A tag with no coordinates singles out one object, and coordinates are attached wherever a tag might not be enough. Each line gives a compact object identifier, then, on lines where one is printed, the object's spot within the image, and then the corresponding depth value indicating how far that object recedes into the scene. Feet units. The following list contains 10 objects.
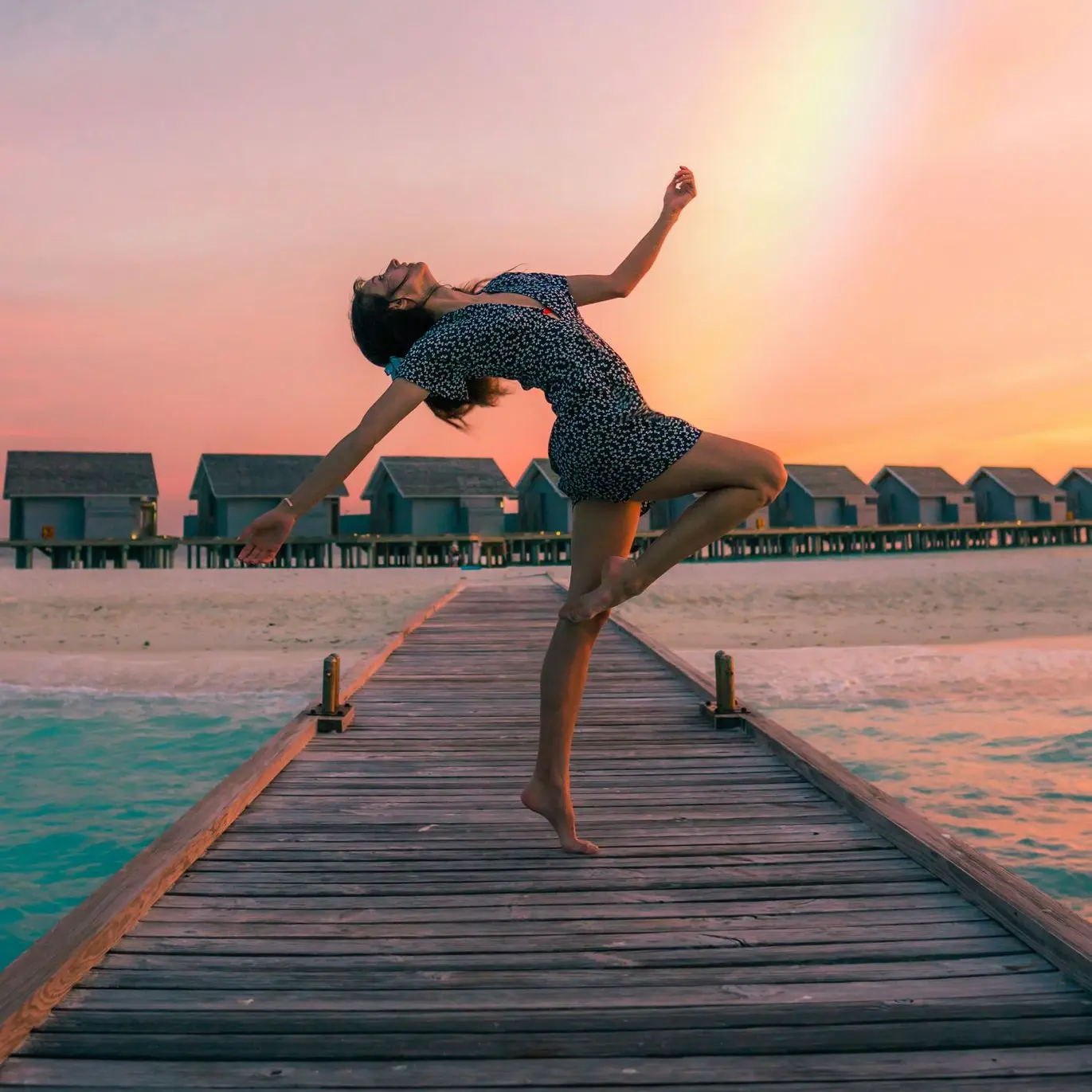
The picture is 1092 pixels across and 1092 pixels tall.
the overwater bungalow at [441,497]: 130.52
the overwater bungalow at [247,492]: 124.98
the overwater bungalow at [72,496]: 123.95
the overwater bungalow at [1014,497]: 186.50
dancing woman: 7.23
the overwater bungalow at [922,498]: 174.09
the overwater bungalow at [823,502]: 160.66
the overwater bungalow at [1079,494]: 198.59
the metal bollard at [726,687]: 16.08
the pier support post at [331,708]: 15.96
